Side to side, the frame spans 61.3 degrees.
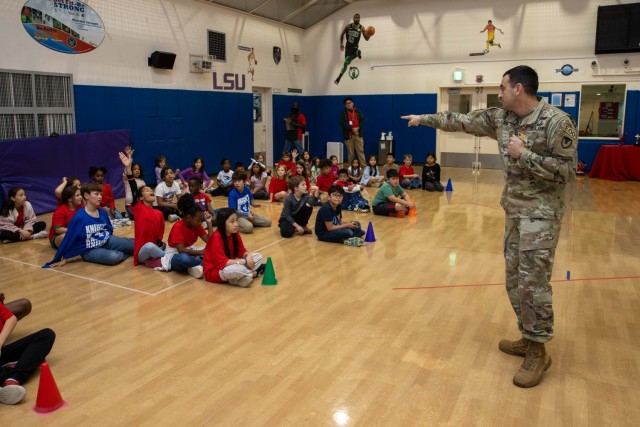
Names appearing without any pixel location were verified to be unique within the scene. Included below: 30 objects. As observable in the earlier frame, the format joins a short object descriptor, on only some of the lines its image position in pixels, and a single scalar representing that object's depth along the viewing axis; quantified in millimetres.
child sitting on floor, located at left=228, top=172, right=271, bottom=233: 9297
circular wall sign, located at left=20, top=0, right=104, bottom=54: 11250
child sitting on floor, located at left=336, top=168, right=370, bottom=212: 10836
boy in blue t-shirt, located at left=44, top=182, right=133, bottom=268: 7027
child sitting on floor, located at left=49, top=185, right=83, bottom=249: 7852
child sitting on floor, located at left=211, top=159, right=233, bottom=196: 13078
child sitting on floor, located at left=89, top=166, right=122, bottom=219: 9984
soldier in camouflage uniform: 3670
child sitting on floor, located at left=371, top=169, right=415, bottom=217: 10148
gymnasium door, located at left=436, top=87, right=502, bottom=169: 18250
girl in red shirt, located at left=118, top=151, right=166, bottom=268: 6930
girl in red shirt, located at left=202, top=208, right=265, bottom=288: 5988
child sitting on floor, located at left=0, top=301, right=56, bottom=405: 3674
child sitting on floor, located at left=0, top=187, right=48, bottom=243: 8383
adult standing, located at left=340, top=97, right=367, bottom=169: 16297
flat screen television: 15555
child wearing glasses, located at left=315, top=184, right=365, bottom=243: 8117
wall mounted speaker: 14094
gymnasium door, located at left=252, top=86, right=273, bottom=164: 18906
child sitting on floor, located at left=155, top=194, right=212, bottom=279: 6547
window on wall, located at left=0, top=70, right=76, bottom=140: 10930
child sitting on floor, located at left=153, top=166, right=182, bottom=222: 10180
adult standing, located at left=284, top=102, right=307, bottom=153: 19016
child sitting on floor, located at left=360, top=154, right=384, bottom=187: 14117
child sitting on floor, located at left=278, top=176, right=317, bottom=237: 8602
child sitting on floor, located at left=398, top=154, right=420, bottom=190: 13930
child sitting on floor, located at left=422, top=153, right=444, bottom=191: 13484
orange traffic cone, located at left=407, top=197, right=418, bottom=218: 10422
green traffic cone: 6219
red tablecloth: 15328
